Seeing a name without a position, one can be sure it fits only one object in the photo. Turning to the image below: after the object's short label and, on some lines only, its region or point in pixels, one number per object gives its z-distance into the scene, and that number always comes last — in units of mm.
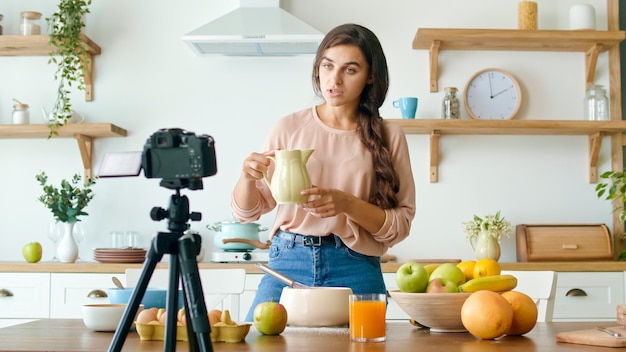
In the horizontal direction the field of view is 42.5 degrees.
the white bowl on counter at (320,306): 1522
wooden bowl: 1479
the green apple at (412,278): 1515
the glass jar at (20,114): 3813
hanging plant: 3691
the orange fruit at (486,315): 1384
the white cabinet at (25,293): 3436
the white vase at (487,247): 3646
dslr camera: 1056
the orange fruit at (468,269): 1606
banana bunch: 1539
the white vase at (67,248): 3637
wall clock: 3883
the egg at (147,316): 1417
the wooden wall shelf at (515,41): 3734
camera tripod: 992
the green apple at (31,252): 3611
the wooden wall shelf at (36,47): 3721
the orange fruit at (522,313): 1438
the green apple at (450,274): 1547
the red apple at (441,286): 1514
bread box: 3664
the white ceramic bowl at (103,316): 1481
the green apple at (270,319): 1443
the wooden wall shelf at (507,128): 3678
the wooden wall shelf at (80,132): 3695
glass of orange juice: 1380
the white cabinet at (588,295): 3400
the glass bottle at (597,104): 3809
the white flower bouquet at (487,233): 3650
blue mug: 3732
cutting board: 1305
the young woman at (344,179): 1960
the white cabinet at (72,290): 3426
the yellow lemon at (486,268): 1569
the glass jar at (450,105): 3793
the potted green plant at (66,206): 3646
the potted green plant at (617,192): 3402
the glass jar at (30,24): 3814
